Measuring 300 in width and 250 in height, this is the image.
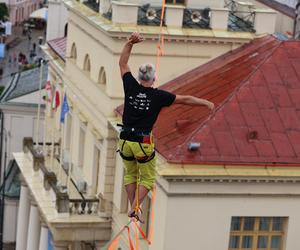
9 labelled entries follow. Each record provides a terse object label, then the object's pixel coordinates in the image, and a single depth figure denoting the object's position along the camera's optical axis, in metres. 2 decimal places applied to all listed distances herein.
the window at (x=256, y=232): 34.75
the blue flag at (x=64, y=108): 45.44
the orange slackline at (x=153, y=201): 21.38
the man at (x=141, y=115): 20.41
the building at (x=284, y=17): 48.02
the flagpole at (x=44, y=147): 50.72
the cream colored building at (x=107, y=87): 38.50
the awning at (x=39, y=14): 125.46
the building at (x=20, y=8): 146.86
